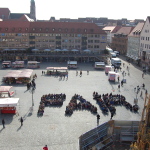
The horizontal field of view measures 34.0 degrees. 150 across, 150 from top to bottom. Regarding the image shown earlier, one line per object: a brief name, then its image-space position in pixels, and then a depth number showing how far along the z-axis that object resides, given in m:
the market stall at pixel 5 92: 29.94
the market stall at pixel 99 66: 53.10
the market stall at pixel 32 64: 53.44
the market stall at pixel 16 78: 37.91
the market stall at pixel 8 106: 24.00
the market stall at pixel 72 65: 54.00
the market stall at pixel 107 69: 48.28
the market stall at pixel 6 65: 53.12
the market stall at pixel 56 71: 46.47
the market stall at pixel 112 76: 40.93
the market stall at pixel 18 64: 53.03
